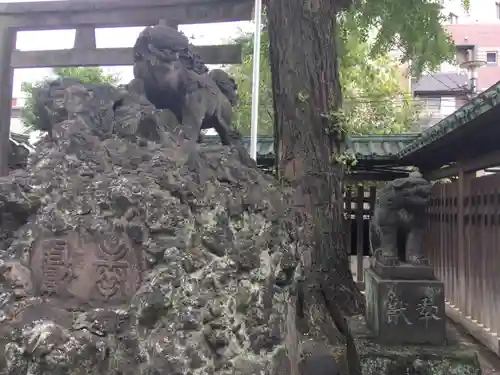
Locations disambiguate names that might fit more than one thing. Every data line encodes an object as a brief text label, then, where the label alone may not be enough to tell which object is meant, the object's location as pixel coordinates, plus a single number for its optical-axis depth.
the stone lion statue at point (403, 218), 5.12
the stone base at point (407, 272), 5.04
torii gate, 5.31
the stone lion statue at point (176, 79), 2.87
